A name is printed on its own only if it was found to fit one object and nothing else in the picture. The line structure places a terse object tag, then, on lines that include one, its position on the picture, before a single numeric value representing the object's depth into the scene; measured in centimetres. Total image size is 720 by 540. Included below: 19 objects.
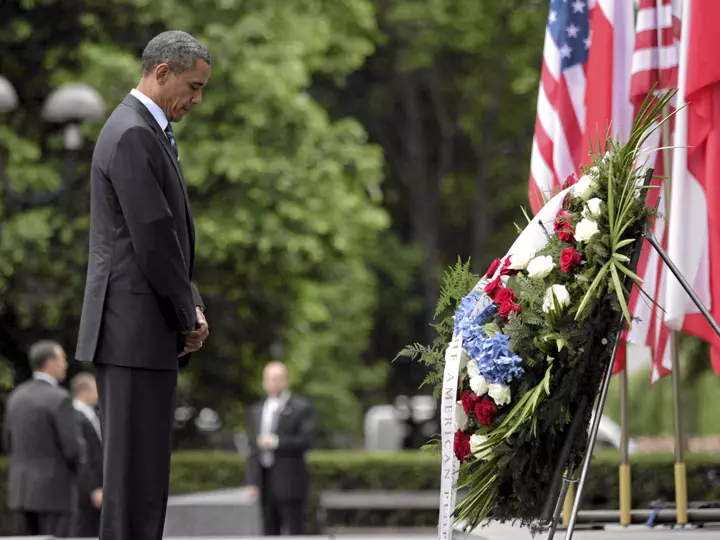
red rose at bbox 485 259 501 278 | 1189
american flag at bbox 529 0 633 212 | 1620
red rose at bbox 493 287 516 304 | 1142
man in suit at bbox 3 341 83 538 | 2416
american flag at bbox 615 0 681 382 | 1546
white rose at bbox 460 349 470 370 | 1145
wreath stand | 1119
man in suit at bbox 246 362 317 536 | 3014
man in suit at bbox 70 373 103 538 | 2572
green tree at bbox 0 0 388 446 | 3728
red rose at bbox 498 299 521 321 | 1133
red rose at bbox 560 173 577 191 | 1200
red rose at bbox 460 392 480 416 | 1129
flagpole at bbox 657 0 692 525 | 1477
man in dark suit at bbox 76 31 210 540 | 1103
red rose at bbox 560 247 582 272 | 1116
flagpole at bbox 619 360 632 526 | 1555
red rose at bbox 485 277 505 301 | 1160
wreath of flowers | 1114
